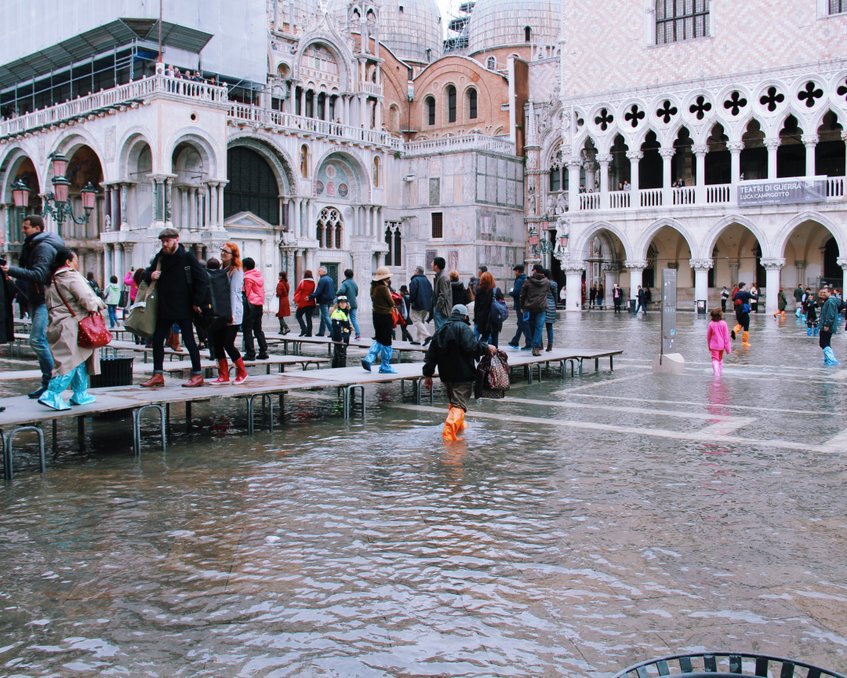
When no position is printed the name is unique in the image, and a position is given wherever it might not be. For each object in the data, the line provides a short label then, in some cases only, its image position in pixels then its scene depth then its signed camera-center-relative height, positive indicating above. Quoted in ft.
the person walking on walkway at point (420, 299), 51.62 +0.70
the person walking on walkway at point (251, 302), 41.81 +0.58
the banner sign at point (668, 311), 49.16 -0.28
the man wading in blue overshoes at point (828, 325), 51.21 -1.29
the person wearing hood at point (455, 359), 28.35 -1.61
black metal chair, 7.55 -3.27
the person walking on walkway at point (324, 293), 61.00 +1.37
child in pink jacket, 46.14 -1.85
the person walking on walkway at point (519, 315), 49.90 -0.34
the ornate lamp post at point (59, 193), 67.62 +10.28
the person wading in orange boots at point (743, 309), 65.98 -0.34
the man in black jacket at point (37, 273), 24.81 +1.27
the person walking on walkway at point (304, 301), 61.82 +0.86
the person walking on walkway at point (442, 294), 45.70 +0.85
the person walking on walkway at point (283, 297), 63.46 +1.20
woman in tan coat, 25.27 -0.02
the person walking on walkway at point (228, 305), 31.19 +0.34
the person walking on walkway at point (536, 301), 46.85 +0.42
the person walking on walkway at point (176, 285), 29.19 +1.02
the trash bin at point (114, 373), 33.37 -2.18
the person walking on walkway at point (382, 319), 36.35 -0.31
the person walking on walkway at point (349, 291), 53.42 +1.32
